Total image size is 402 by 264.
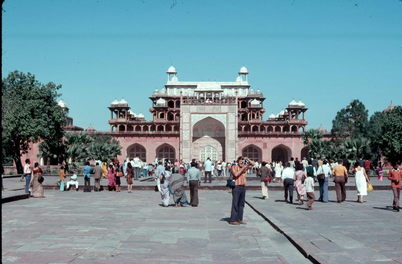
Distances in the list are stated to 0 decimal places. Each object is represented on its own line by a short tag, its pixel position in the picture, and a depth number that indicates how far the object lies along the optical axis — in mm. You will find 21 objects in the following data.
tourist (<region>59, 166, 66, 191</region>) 18748
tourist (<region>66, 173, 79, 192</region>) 19331
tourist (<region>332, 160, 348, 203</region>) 13555
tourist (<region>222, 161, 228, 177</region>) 34144
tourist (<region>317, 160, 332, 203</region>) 13828
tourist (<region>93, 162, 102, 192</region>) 18300
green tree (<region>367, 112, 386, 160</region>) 44766
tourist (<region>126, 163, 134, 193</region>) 18125
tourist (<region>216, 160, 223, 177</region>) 33156
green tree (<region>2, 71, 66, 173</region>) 31891
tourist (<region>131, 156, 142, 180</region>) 27750
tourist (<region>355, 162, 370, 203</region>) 13352
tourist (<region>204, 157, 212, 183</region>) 23747
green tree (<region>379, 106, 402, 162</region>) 39375
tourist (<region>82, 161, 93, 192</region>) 17891
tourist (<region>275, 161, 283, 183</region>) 25609
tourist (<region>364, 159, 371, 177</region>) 26077
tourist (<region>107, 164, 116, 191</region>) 18453
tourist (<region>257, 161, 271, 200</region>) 14891
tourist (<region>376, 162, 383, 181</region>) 28203
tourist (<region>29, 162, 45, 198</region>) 15141
